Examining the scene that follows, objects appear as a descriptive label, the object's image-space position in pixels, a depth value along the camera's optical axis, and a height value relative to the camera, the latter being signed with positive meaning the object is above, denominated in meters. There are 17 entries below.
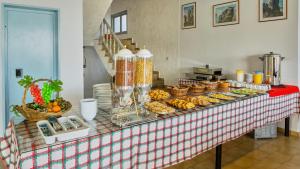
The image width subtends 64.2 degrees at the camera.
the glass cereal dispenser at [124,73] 1.54 +0.01
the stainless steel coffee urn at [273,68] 3.60 +0.10
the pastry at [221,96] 2.41 -0.23
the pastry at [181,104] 2.02 -0.25
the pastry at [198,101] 2.15 -0.24
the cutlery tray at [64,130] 1.28 -0.31
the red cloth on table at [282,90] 3.02 -0.22
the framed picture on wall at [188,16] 5.32 +1.35
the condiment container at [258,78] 3.54 -0.05
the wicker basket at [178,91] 2.58 -0.18
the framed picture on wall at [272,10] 3.72 +1.04
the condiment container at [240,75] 3.71 -0.02
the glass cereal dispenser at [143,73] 1.65 +0.01
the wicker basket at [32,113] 1.59 -0.26
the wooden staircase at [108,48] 6.31 +0.74
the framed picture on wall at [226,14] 4.38 +1.16
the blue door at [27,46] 3.29 +0.42
